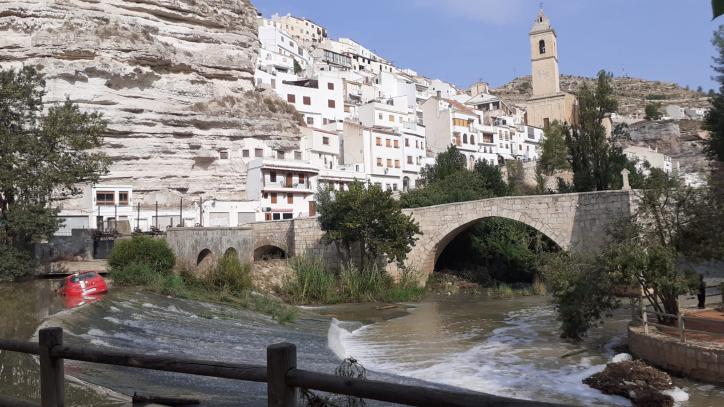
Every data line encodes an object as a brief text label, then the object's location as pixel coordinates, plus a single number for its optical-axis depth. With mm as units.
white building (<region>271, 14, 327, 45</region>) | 100500
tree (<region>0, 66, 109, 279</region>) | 20562
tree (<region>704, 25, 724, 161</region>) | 26984
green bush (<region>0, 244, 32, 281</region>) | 19891
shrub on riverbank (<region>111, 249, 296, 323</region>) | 18469
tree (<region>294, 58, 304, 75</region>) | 72212
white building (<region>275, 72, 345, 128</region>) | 53906
